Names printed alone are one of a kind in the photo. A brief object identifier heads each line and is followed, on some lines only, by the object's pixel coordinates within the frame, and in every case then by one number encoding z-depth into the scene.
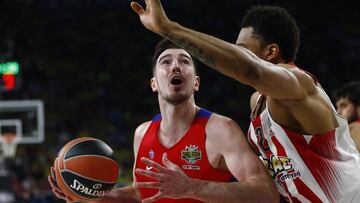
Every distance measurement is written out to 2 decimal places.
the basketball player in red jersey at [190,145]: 5.99
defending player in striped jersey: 5.33
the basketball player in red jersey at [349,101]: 9.27
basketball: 6.52
